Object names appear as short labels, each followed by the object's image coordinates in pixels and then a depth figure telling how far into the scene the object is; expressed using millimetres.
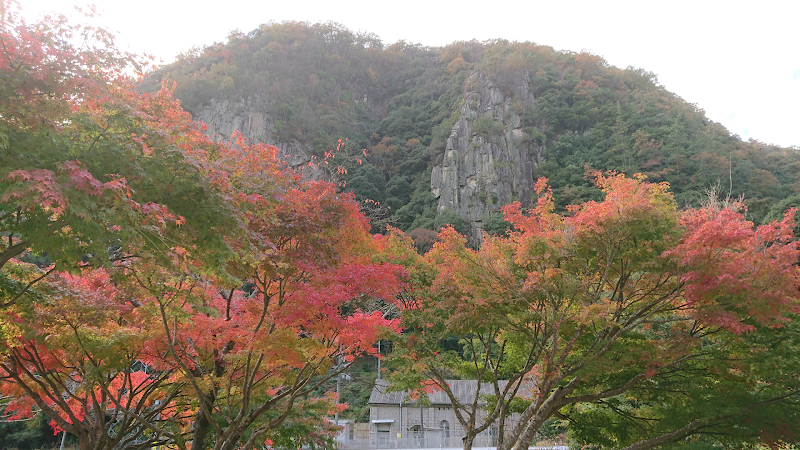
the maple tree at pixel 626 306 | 7141
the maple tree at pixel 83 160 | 4051
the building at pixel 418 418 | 23698
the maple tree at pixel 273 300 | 6609
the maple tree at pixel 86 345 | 7344
